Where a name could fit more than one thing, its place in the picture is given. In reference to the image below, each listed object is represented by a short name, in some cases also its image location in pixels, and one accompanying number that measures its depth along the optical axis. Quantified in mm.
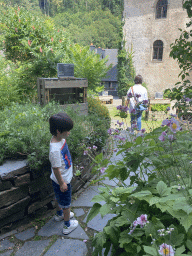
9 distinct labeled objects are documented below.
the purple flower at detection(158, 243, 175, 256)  923
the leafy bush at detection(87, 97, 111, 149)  4070
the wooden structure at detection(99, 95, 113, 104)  15062
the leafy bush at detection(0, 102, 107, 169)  2635
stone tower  16266
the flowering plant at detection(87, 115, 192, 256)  1222
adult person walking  5086
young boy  2232
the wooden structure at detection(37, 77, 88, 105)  4864
